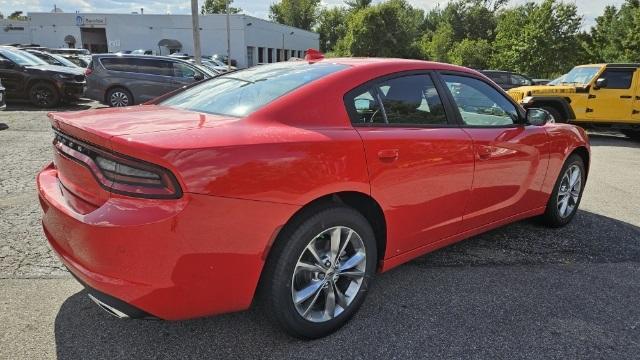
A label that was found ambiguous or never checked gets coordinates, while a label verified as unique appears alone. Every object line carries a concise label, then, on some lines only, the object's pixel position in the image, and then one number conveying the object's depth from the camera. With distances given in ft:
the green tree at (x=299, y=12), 286.66
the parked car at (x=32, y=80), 45.16
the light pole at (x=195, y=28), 53.83
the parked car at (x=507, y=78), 57.67
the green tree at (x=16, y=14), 321.62
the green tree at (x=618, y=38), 99.09
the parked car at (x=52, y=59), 54.03
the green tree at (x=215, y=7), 330.34
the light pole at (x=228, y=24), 146.86
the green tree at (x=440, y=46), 180.34
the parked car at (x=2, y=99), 34.61
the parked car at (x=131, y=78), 43.50
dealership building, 164.04
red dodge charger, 6.92
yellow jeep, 37.58
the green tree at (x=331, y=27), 277.23
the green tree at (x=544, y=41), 101.35
